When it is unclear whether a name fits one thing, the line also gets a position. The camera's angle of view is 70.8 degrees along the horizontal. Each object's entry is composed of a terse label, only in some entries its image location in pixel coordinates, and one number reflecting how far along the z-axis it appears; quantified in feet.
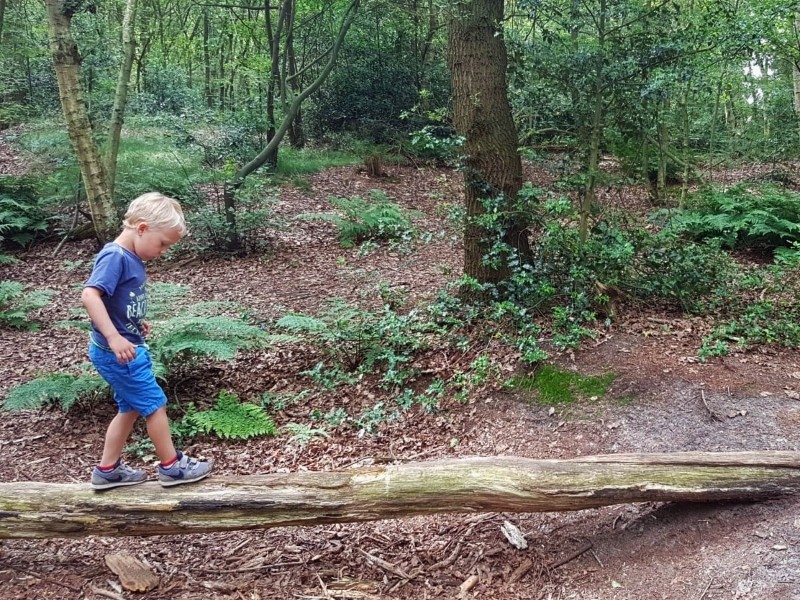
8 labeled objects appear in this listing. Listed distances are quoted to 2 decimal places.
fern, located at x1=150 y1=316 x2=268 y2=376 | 15.46
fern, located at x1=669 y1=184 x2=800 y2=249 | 26.73
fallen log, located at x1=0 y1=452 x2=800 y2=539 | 10.08
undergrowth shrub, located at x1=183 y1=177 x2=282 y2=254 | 31.63
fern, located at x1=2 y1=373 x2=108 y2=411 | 13.92
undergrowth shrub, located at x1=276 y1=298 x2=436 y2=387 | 17.99
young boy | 9.57
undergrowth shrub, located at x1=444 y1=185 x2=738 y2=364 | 17.92
